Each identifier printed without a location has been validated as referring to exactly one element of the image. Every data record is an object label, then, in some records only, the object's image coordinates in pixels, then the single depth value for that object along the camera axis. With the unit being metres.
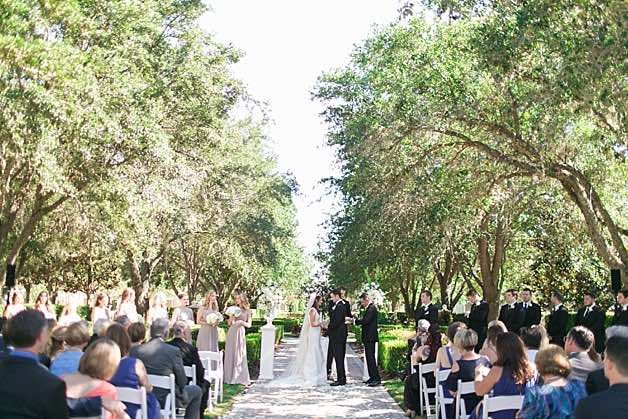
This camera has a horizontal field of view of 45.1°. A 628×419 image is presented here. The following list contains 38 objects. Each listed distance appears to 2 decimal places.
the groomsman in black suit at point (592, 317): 15.60
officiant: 15.12
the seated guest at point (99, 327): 7.91
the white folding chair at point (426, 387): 10.00
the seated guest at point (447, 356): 9.02
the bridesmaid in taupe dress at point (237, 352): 15.00
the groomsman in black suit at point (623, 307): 13.02
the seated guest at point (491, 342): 8.05
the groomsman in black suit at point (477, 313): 16.73
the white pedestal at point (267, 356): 16.17
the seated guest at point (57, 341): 6.78
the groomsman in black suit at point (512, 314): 16.43
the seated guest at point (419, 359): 10.77
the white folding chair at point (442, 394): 8.70
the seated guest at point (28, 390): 3.78
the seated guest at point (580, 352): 6.30
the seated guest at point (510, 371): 6.57
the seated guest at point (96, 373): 5.11
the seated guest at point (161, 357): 7.67
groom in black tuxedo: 15.02
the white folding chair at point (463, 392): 7.59
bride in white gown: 15.79
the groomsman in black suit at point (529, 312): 16.33
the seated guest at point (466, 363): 7.70
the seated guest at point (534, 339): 7.48
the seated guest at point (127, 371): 6.60
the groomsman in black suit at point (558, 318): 16.09
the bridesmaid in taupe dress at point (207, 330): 14.39
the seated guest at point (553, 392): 5.40
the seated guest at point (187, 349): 8.91
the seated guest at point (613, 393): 3.67
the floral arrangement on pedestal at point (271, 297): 25.33
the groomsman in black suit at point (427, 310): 13.56
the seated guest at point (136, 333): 7.79
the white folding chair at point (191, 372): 9.00
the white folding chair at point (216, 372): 11.37
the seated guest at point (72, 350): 6.35
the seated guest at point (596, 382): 5.64
